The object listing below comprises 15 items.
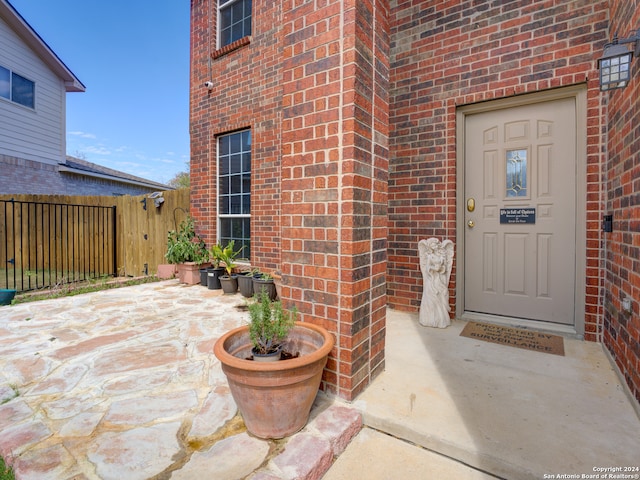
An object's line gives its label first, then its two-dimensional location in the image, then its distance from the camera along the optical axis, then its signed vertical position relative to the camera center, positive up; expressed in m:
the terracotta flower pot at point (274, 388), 1.36 -0.69
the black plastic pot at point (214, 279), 4.92 -0.70
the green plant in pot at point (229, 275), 4.70 -0.62
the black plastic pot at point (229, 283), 4.69 -0.73
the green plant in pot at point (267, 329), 1.62 -0.49
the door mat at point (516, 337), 2.55 -0.90
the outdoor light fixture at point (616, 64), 1.91 +1.04
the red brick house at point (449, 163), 1.79 +0.57
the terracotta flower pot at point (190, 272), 5.28 -0.64
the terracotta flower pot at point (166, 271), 5.81 -0.69
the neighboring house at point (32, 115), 7.82 +3.18
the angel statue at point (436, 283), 3.08 -0.49
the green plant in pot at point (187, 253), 5.30 -0.33
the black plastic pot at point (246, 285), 4.46 -0.72
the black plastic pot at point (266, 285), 4.24 -0.70
